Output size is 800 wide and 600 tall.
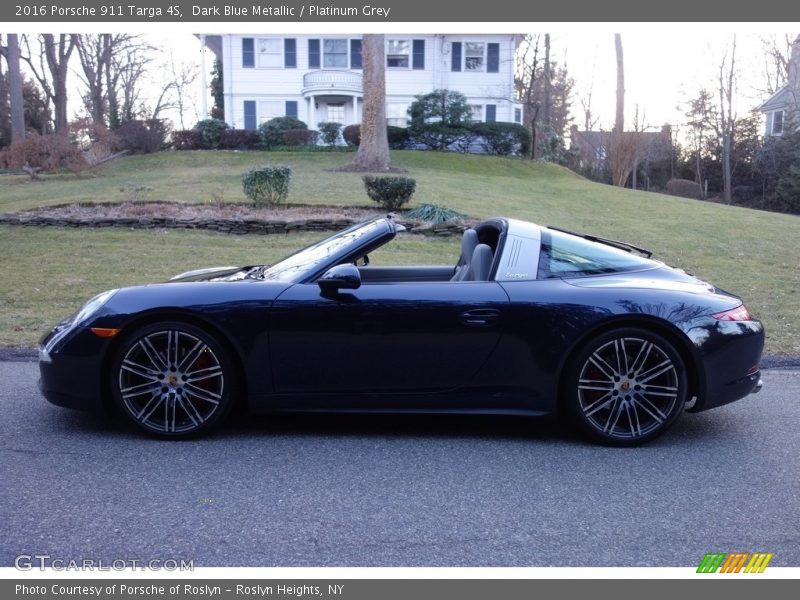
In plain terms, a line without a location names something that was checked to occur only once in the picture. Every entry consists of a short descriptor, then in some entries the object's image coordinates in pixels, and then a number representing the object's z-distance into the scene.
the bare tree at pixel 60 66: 37.28
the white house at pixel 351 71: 35.84
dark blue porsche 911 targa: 4.55
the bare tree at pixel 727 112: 41.22
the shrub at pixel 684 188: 40.03
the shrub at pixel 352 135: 31.47
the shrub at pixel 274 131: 31.83
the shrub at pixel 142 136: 31.25
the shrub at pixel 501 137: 31.53
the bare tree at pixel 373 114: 21.94
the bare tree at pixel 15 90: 30.27
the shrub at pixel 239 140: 31.98
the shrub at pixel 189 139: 32.06
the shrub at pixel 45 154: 24.41
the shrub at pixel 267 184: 15.75
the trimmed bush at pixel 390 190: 15.27
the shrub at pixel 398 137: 31.69
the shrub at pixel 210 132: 31.83
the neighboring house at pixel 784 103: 39.94
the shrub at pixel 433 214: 14.20
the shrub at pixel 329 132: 31.69
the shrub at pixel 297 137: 31.62
